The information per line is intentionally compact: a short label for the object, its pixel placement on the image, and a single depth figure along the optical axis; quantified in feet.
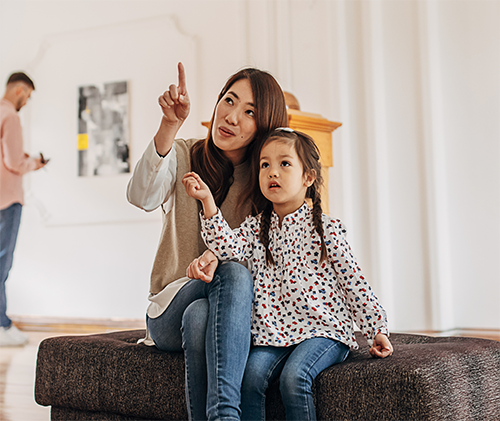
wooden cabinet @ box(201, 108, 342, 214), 7.30
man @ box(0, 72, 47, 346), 12.43
